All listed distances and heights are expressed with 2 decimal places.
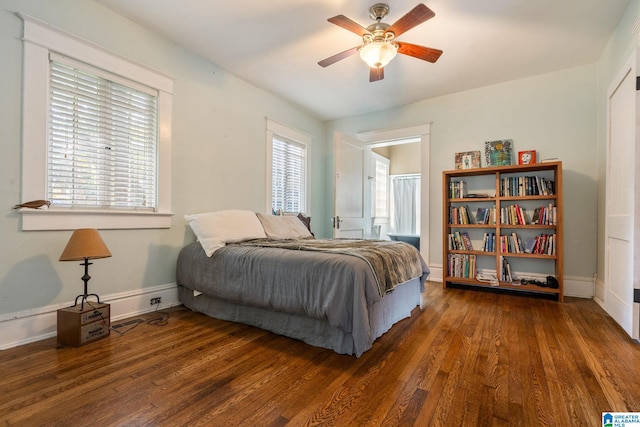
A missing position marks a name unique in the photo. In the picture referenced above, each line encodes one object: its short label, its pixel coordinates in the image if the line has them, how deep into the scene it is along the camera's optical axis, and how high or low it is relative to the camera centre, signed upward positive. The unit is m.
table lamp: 1.98 -0.26
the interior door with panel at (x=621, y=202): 2.15 +0.13
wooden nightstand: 1.96 -0.78
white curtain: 6.55 +0.25
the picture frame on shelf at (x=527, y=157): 3.56 +0.73
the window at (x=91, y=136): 2.08 +0.62
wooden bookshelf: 3.32 -0.14
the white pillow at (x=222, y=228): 2.65 -0.15
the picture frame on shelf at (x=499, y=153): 3.72 +0.82
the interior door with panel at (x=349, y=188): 4.07 +0.40
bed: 1.88 -0.51
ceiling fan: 2.20 +1.38
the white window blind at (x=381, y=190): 6.29 +0.55
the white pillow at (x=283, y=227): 3.28 -0.16
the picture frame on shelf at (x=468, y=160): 3.92 +0.76
